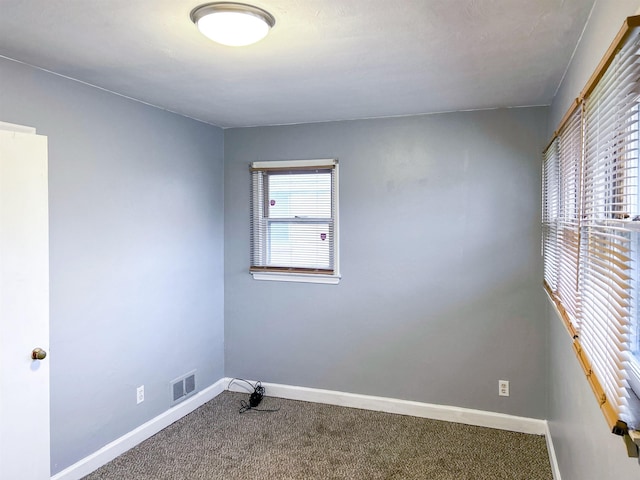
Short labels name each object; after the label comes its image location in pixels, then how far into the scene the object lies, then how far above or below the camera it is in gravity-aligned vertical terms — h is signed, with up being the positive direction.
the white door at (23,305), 2.09 -0.36
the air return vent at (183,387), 3.43 -1.24
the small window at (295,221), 3.71 +0.10
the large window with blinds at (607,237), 1.11 -0.01
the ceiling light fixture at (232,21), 1.67 +0.83
